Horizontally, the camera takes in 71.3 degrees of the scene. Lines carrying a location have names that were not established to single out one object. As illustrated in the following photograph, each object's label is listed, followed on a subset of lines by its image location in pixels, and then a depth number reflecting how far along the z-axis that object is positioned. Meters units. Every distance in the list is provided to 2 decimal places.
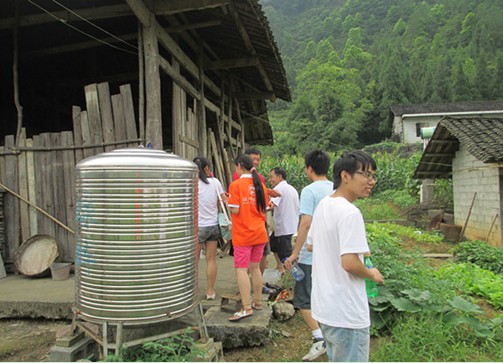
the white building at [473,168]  9.27
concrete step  3.48
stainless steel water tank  2.68
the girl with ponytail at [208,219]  4.18
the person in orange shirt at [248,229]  3.64
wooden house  5.14
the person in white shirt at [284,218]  4.79
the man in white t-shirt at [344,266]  2.00
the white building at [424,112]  36.84
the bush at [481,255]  7.16
